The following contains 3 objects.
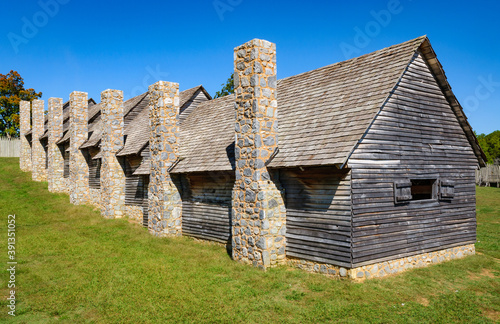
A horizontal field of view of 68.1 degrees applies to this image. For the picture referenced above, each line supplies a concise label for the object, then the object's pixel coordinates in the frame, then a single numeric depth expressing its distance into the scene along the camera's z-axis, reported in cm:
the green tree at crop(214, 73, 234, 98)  4024
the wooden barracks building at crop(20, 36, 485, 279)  1030
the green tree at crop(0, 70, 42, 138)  4728
